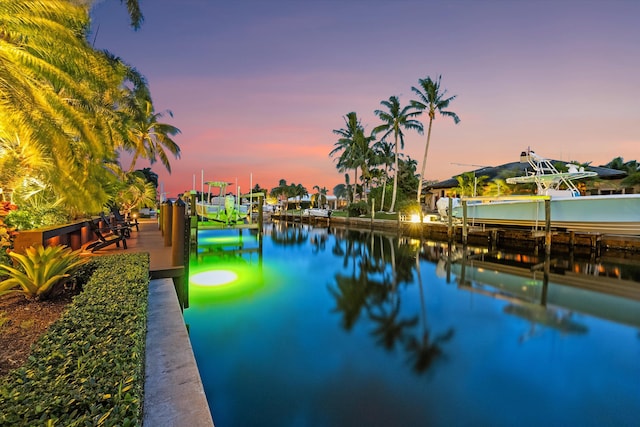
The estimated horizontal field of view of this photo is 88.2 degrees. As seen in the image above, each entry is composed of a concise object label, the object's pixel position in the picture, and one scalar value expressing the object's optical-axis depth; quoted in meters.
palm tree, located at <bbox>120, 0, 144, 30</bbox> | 10.59
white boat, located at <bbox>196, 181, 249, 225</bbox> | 16.81
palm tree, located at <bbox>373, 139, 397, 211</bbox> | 36.56
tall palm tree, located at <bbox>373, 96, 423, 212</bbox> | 30.01
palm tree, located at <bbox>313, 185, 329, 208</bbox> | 59.16
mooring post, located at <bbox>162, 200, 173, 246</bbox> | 9.32
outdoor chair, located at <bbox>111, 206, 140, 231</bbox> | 10.63
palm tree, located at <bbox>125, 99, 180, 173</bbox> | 23.50
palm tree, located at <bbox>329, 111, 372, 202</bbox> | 35.72
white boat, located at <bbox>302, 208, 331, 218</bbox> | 35.89
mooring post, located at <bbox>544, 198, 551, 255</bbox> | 14.29
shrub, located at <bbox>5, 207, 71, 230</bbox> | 6.70
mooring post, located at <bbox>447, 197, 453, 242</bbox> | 19.08
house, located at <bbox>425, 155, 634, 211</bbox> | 25.45
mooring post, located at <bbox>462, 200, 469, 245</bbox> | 17.77
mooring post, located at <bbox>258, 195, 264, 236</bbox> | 17.45
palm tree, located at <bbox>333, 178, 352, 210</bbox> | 58.97
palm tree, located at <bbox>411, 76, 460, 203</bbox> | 27.80
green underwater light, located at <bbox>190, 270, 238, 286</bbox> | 9.42
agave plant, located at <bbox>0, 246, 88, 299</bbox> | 4.03
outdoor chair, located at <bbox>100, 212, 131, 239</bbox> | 8.37
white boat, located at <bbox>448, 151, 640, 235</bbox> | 12.82
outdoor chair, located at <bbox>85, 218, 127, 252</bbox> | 7.71
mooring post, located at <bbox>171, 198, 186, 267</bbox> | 5.85
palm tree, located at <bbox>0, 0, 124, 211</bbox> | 5.17
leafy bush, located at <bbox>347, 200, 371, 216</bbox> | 34.31
